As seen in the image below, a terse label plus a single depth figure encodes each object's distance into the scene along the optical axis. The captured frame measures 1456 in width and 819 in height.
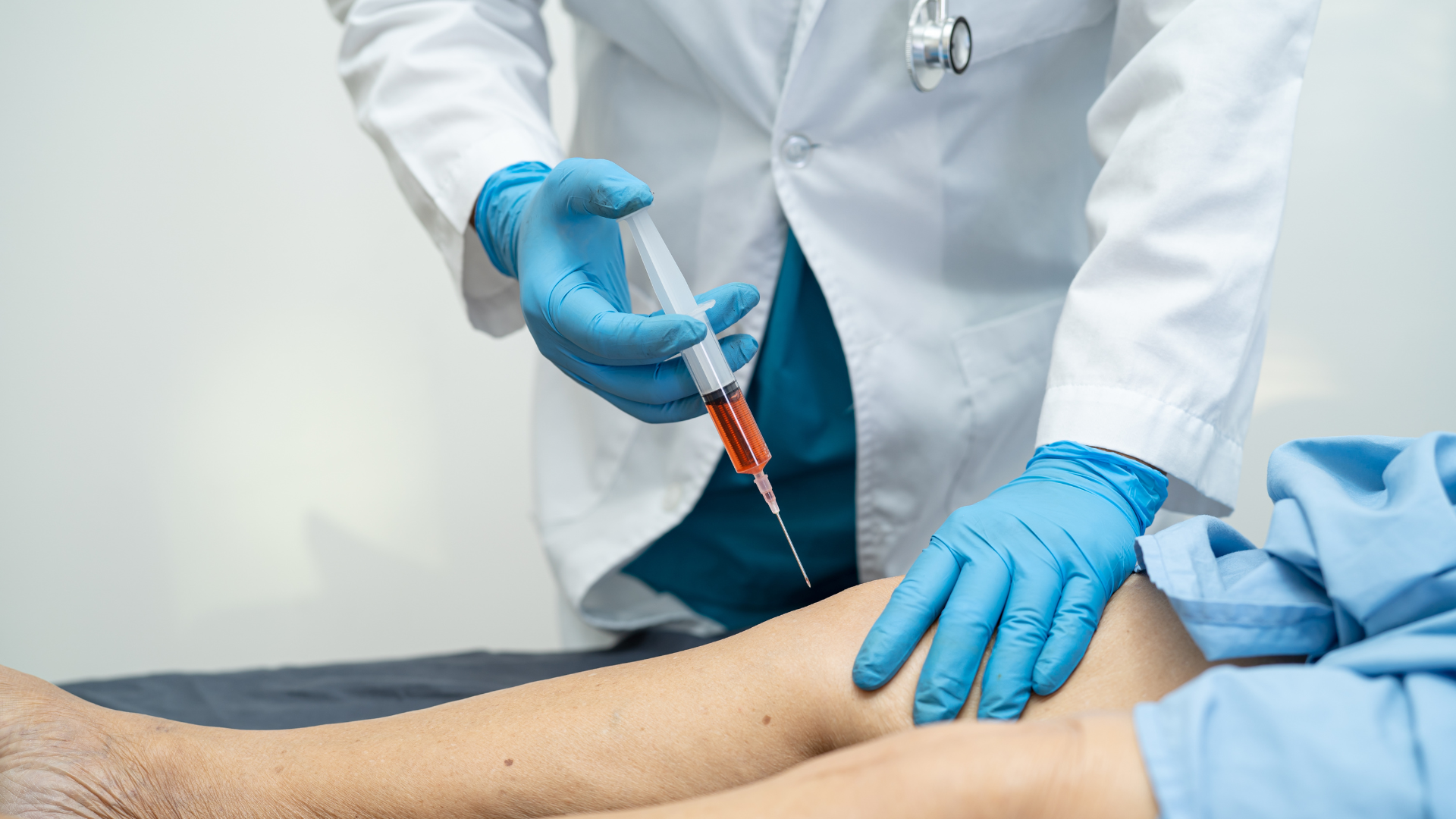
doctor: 0.78
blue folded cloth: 0.42
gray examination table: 1.02
